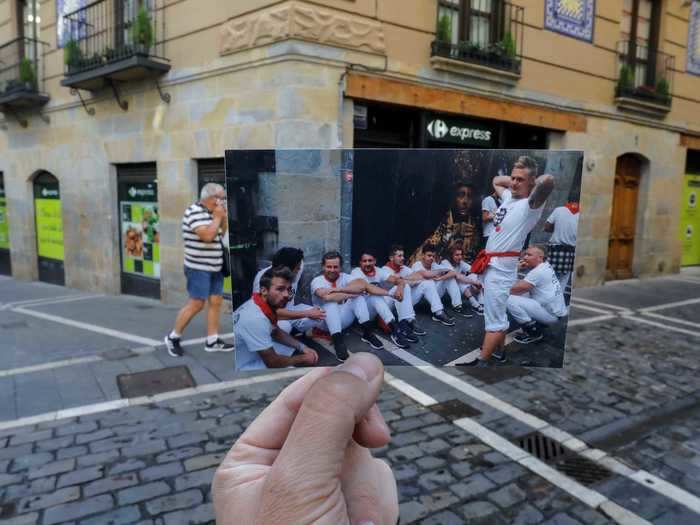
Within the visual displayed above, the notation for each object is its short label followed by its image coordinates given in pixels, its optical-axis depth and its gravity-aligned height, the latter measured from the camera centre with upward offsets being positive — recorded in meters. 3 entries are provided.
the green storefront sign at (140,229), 9.70 -0.83
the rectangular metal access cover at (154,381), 5.02 -1.94
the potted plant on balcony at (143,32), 8.61 +2.46
